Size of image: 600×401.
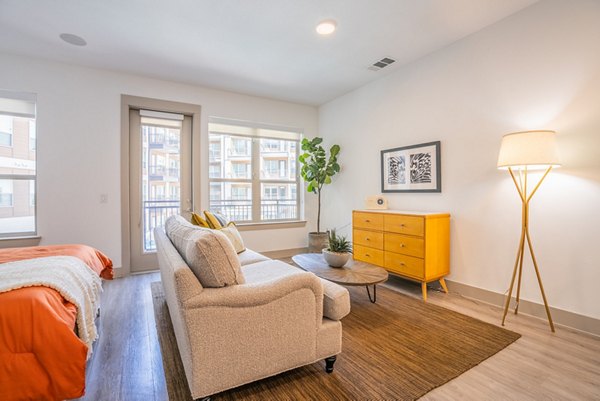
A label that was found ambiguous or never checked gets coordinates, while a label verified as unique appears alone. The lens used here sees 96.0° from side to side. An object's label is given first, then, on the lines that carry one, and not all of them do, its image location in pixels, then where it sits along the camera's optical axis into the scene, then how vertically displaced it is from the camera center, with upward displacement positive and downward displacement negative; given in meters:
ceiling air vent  3.37 +1.76
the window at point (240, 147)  4.62 +0.92
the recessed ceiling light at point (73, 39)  2.78 +1.69
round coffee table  2.36 -0.69
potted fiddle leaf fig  4.67 +0.53
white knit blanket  1.45 -0.46
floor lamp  2.10 +0.35
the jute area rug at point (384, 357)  1.51 -1.07
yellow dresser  2.83 -0.49
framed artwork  3.21 +0.41
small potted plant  2.69 -0.53
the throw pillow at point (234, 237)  2.93 -0.41
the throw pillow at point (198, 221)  2.80 -0.23
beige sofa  1.30 -0.68
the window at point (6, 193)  3.16 +0.07
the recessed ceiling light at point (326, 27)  2.60 +1.72
